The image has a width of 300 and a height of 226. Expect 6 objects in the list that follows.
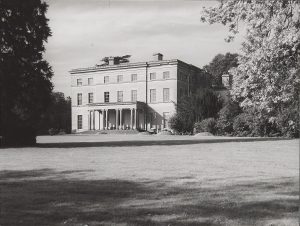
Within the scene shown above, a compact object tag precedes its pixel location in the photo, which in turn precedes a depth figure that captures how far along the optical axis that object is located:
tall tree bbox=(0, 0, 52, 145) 24.03
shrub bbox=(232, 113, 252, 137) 40.16
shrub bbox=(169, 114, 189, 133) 47.97
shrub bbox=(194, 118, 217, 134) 43.91
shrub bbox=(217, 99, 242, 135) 42.41
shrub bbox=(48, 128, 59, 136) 60.31
